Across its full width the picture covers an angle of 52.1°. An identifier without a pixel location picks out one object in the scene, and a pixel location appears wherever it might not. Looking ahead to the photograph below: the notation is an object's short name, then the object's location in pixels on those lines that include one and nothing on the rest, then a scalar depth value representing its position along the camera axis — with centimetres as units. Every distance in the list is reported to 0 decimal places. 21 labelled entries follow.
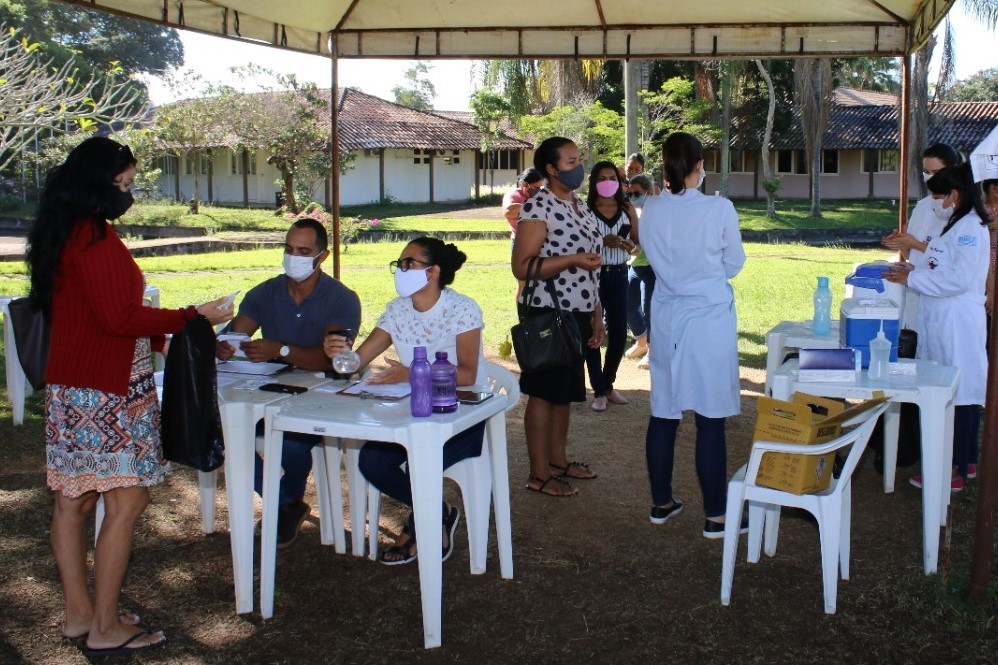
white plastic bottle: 430
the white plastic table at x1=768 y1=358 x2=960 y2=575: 418
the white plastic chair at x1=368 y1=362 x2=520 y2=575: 423
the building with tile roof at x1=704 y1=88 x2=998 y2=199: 3798
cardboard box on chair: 386
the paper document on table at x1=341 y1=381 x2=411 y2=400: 402
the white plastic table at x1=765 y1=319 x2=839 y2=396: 507
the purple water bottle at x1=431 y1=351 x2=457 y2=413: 372
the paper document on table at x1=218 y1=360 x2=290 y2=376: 449
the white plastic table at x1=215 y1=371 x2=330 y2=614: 388
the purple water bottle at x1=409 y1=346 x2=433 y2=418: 367
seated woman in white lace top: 420
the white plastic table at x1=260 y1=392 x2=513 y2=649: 358
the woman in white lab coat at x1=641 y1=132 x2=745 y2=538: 450
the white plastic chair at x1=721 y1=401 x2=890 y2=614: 383
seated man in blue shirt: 460
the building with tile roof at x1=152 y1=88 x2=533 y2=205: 3625
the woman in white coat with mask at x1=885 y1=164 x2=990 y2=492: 501
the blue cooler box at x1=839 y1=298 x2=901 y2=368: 461
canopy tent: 666
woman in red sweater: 332
